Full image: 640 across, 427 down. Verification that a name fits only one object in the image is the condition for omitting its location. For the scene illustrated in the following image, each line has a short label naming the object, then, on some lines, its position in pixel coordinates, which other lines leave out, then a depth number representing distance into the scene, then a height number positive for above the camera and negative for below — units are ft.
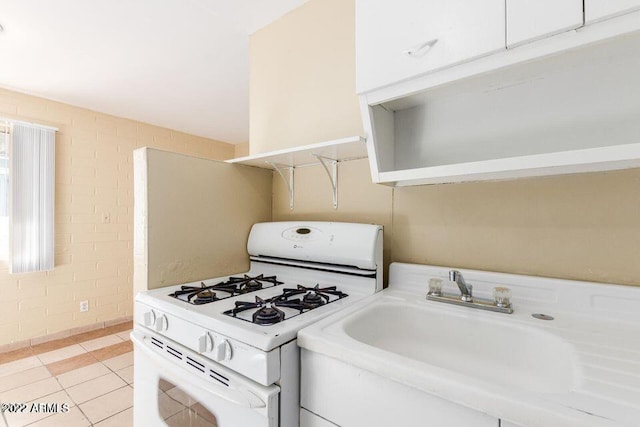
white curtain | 8.97 +0.54
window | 8.89 +0.68
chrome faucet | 3.26 -1.02
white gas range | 2.72 -1.19
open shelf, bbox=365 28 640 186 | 2.67 +1.06
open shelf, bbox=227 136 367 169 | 3.96 +0.94
